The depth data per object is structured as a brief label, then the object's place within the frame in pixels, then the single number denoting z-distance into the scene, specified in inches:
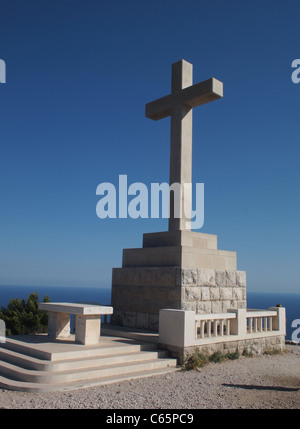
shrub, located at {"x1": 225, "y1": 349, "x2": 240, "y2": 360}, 339.0
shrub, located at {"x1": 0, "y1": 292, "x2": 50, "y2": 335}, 551.5
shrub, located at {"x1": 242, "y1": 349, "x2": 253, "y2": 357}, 359.9
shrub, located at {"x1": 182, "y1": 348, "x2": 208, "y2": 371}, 293.4
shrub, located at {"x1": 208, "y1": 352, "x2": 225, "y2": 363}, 319.0
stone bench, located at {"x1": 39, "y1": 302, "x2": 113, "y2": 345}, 297.7
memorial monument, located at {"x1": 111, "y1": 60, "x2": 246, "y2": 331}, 361.4
